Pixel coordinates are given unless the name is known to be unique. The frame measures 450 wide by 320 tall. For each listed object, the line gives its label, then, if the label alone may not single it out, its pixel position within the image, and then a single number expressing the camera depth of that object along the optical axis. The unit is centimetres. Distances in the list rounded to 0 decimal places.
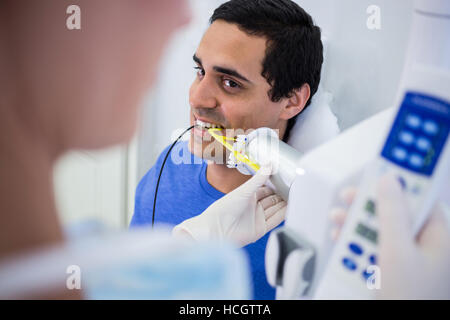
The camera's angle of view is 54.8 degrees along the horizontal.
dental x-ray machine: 47
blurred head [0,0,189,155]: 53
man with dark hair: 93
